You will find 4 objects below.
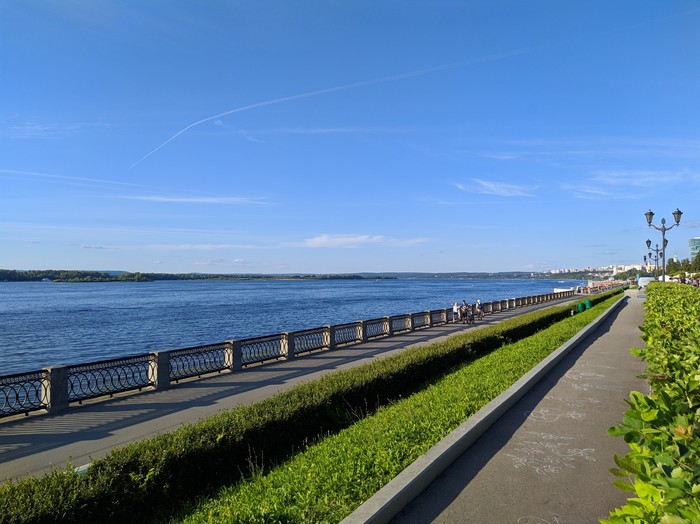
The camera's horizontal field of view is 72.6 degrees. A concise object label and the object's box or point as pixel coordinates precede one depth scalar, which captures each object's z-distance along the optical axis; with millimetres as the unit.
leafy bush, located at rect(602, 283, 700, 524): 1692
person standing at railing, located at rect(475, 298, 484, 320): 33375
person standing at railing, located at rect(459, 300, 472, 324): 30109
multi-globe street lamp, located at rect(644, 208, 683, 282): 25053
